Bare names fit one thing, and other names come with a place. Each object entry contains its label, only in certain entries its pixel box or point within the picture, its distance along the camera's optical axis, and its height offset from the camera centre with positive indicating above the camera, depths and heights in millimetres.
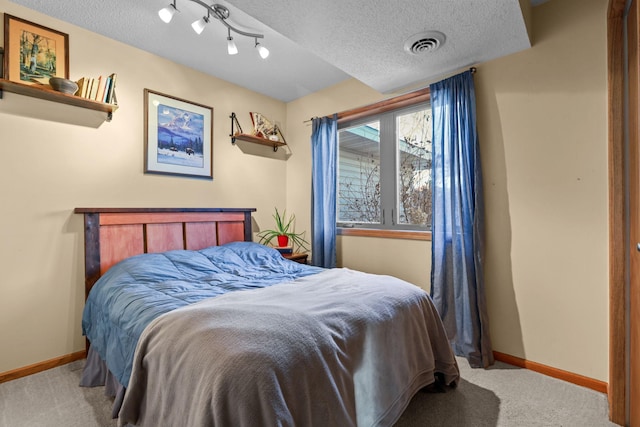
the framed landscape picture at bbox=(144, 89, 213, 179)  2791 +763
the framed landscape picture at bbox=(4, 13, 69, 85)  2102 +1173
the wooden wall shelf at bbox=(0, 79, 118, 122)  2077 +868
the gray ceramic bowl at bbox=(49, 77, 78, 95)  2162 +930
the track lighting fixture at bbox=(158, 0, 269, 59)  2000 +1425
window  2891 +468
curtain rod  2422 +1151
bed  1027 -516
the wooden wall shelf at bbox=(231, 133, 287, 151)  3367 +873
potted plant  3484 -223
